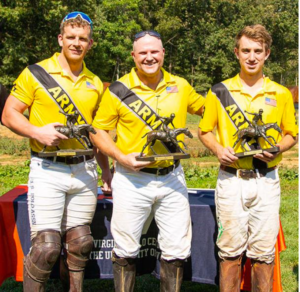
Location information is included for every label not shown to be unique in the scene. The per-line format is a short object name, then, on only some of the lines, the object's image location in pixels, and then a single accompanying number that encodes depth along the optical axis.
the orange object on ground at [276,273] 3.93
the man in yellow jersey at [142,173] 3.34
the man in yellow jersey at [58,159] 3.33
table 4.06
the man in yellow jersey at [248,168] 3.40
